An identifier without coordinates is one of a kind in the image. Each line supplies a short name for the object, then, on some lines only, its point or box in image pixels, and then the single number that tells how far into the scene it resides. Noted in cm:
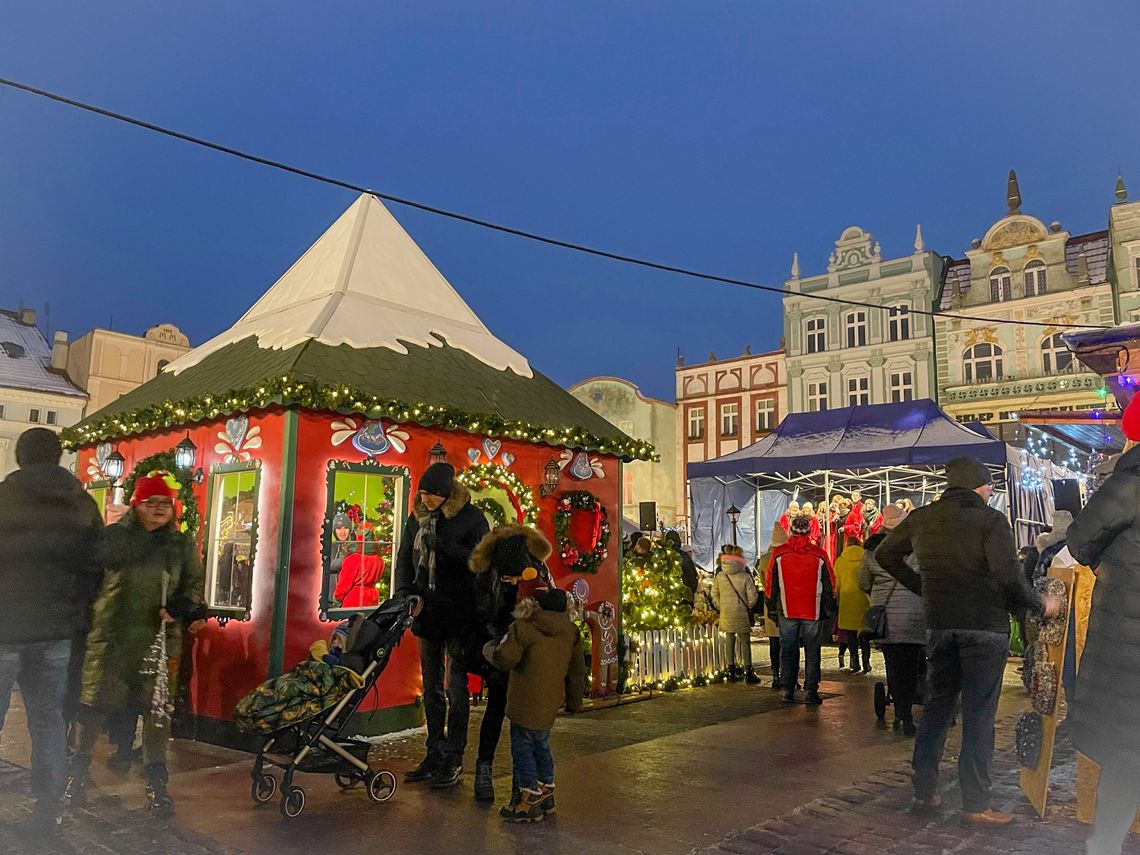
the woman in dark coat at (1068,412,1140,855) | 309
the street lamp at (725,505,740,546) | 1679
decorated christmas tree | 973
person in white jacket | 1009
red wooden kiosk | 680
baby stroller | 482
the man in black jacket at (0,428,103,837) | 424
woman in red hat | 494
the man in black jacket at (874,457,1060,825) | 463
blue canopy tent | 1402
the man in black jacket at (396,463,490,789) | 535
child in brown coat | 466
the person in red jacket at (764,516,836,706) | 845
